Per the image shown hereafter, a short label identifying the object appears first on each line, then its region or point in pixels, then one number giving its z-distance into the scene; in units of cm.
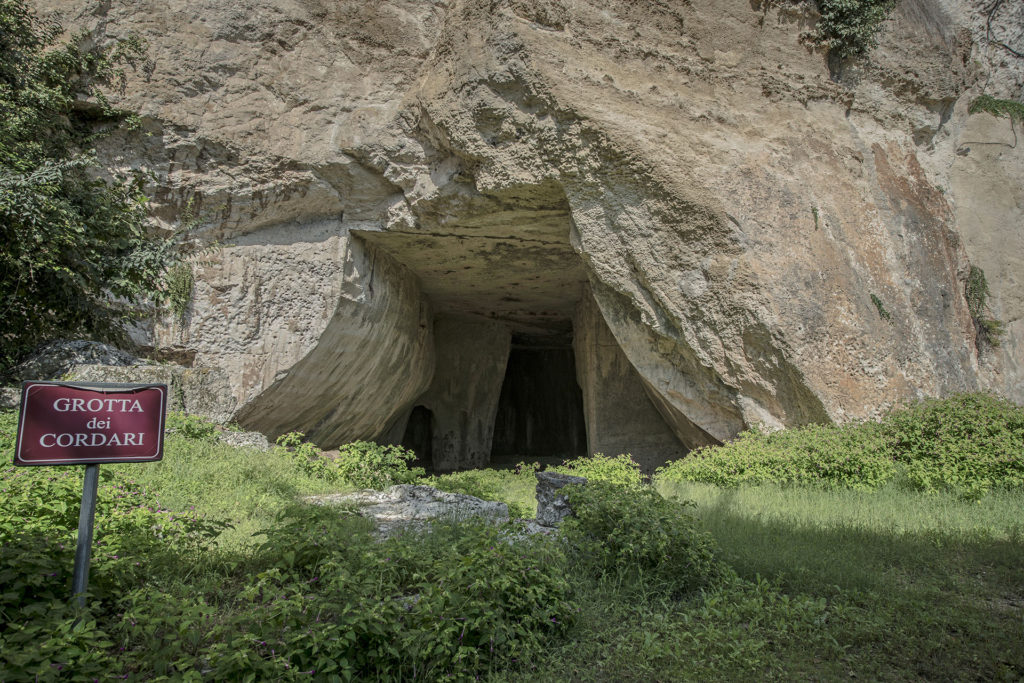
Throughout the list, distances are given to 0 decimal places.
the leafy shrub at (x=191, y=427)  656
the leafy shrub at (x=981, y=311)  858
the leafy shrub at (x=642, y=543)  358
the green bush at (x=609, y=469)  820
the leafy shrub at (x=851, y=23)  834
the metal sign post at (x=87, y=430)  249
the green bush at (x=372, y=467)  696
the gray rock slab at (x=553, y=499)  454
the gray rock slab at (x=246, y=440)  700
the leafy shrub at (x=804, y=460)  613
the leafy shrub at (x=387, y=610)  240
